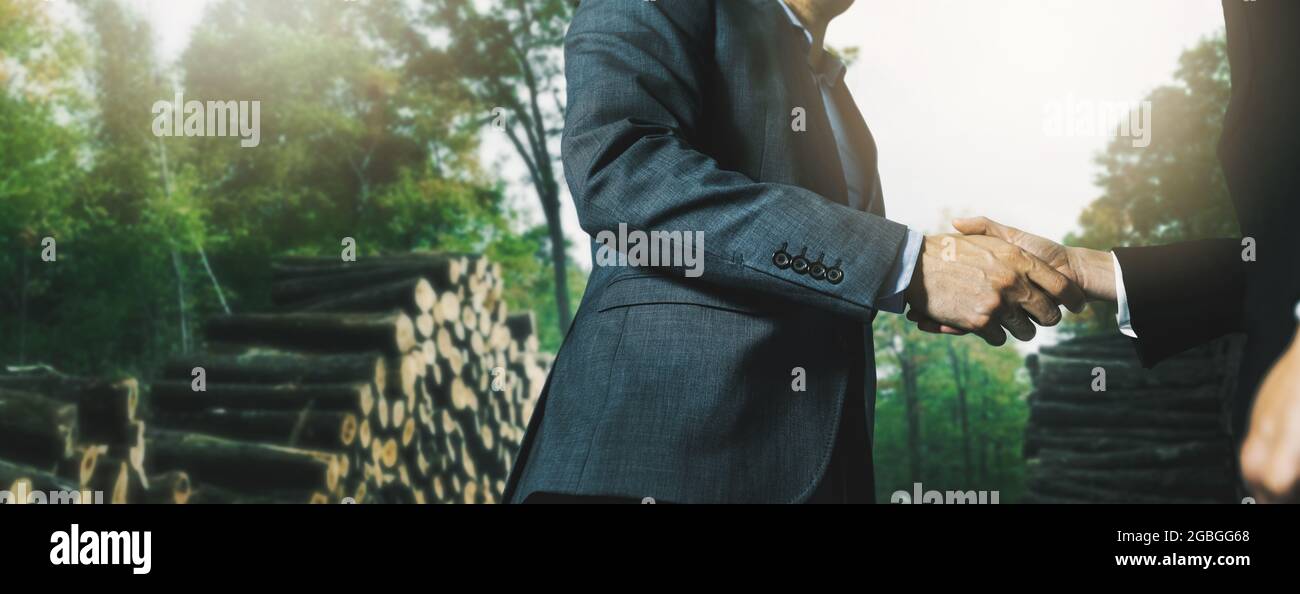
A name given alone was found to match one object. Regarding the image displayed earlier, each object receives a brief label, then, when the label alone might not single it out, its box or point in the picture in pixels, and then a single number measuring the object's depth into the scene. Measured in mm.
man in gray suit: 1357
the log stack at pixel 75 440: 4691
